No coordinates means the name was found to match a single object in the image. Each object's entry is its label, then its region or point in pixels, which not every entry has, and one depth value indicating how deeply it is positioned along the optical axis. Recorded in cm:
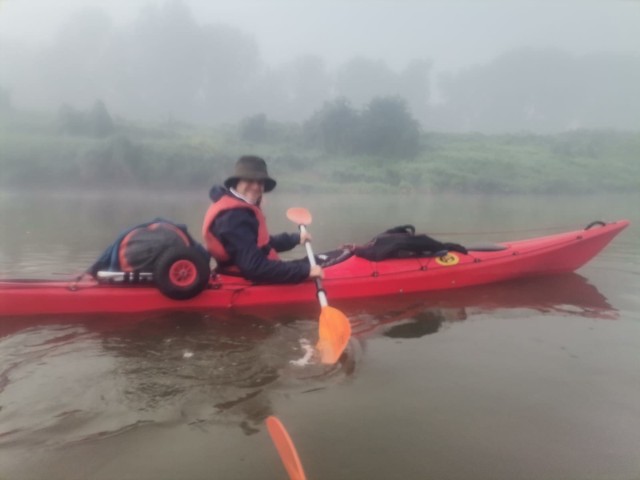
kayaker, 366
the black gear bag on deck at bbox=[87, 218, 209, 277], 355
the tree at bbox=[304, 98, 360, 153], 4491
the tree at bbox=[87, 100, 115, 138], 4216
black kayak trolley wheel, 349
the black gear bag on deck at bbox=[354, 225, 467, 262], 438
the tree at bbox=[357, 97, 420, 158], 4531
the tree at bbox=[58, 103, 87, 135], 4266
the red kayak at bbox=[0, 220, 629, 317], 361
